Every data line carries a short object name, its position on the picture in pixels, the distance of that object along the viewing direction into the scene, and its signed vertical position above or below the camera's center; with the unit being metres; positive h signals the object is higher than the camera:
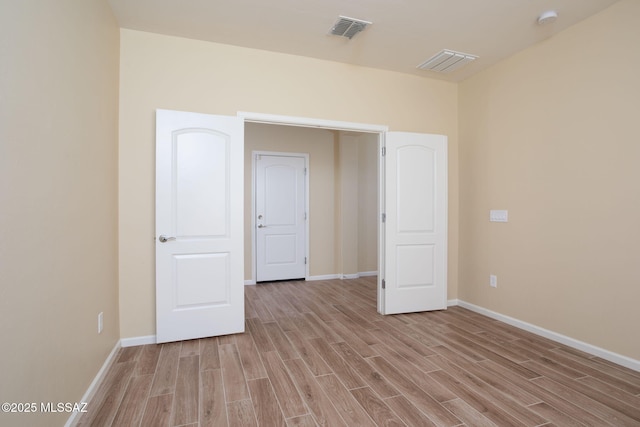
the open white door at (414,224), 3.60 -0.13
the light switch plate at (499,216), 3.41 -0.03
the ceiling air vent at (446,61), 3.29 +1.67
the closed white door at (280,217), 5.35 -0.07
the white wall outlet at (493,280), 3.52 -0.77
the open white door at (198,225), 2.81 -0.12
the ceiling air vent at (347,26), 2.70 +1.67
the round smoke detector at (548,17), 2.56 +1.63
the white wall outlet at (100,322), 2.23 -0.79
